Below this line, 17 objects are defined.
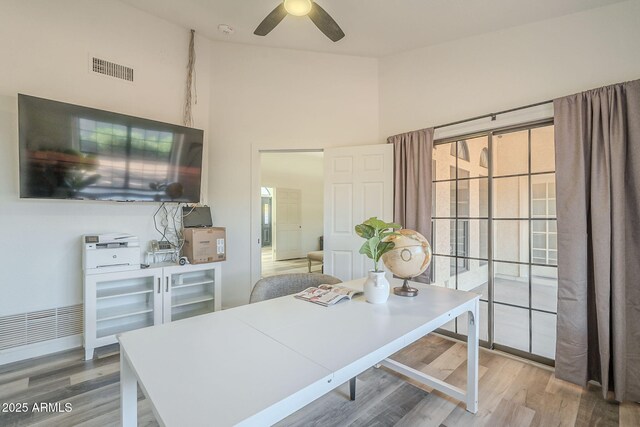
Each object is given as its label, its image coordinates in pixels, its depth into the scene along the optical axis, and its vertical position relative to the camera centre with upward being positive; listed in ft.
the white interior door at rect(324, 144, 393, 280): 10.75 +0.67
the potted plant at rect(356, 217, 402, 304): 5.32 -0.66
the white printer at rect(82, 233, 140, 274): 8.11 -1.10
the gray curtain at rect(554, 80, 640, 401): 6.45 -0.46
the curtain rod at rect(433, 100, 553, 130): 7.92 +3.04
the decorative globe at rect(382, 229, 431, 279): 5.47 -0.72
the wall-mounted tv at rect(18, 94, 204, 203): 7.47 +1.72
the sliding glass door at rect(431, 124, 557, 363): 8.71 -0.45
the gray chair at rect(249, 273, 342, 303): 6.30 -1.54
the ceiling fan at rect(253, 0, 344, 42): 6.21 +4.45
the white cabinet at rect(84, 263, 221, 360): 8.14 -2.76
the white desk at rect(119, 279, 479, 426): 2.52 -1.60
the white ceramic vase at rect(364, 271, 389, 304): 5.32 -1.32
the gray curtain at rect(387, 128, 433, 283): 9.84 +1.25
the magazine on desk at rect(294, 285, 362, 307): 5.27 -1.49
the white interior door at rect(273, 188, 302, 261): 25.66 -0.69
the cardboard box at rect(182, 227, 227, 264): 9.84 -1.02
